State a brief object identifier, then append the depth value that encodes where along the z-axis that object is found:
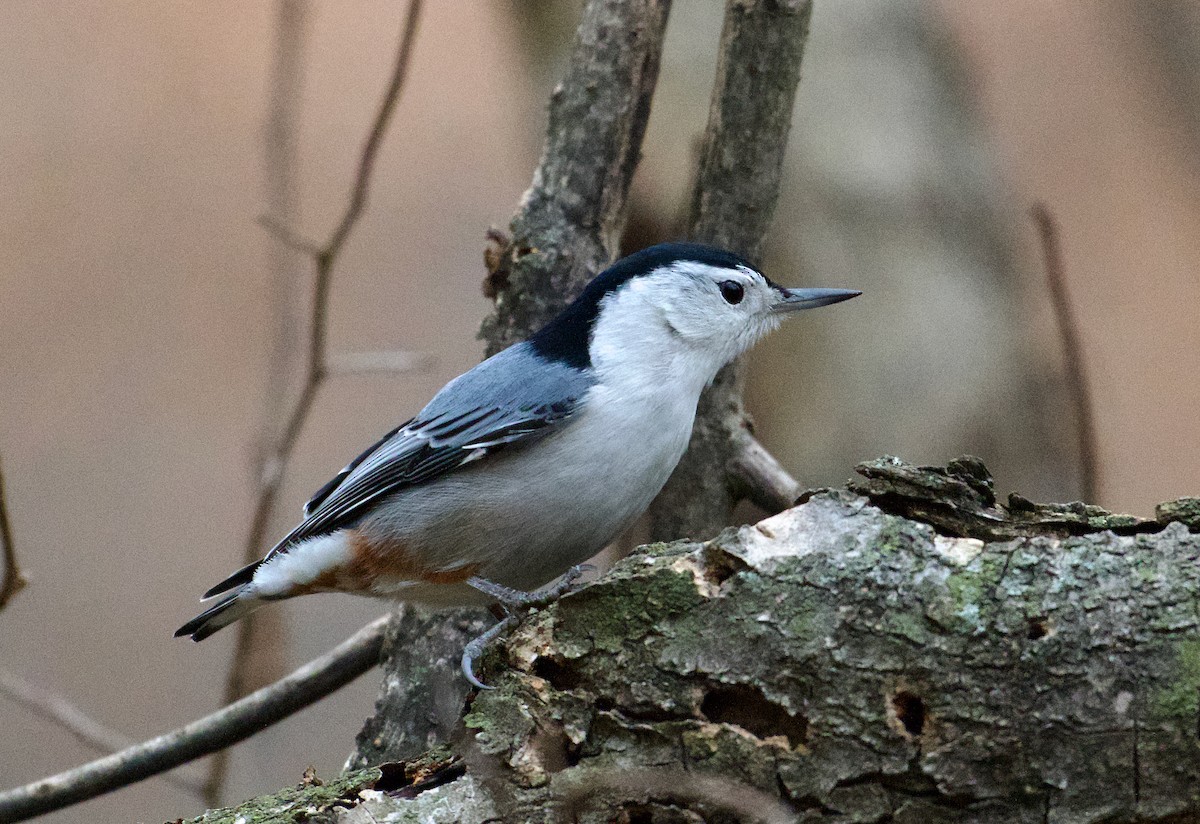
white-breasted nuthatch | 3.84
